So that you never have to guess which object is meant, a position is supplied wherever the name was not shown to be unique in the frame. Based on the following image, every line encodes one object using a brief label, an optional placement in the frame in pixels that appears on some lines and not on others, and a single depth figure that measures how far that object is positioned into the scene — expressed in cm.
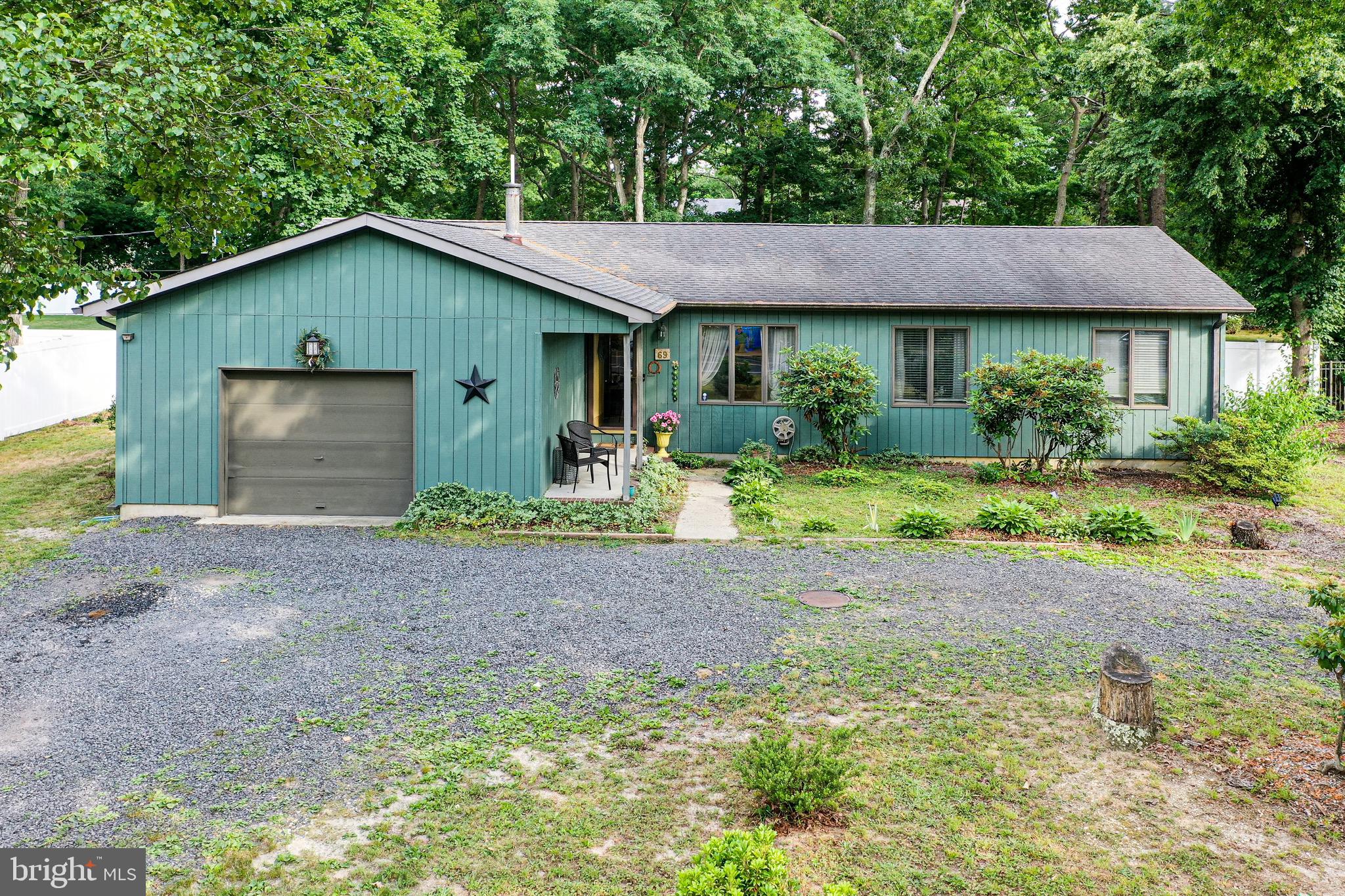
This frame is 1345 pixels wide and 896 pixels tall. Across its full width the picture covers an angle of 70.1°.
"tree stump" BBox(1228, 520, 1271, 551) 989
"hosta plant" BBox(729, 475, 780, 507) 1194
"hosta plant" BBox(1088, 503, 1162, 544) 1021
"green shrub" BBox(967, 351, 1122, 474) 1310
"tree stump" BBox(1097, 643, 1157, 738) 529
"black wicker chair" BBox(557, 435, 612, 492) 1207
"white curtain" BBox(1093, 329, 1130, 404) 1518
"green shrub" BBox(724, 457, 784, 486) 1352
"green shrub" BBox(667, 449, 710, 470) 1516
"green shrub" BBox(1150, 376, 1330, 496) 1278
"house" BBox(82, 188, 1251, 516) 1120
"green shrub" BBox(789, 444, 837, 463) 1506
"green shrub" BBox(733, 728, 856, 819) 445
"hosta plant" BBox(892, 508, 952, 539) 1038
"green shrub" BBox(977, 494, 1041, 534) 1049
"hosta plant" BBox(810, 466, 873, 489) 1362
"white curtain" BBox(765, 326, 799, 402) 1554
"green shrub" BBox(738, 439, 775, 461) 1488
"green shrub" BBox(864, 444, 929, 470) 1503
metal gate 2123
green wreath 1116
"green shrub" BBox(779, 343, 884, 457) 1407
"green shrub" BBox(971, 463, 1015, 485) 1365
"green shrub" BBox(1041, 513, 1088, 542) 1041
